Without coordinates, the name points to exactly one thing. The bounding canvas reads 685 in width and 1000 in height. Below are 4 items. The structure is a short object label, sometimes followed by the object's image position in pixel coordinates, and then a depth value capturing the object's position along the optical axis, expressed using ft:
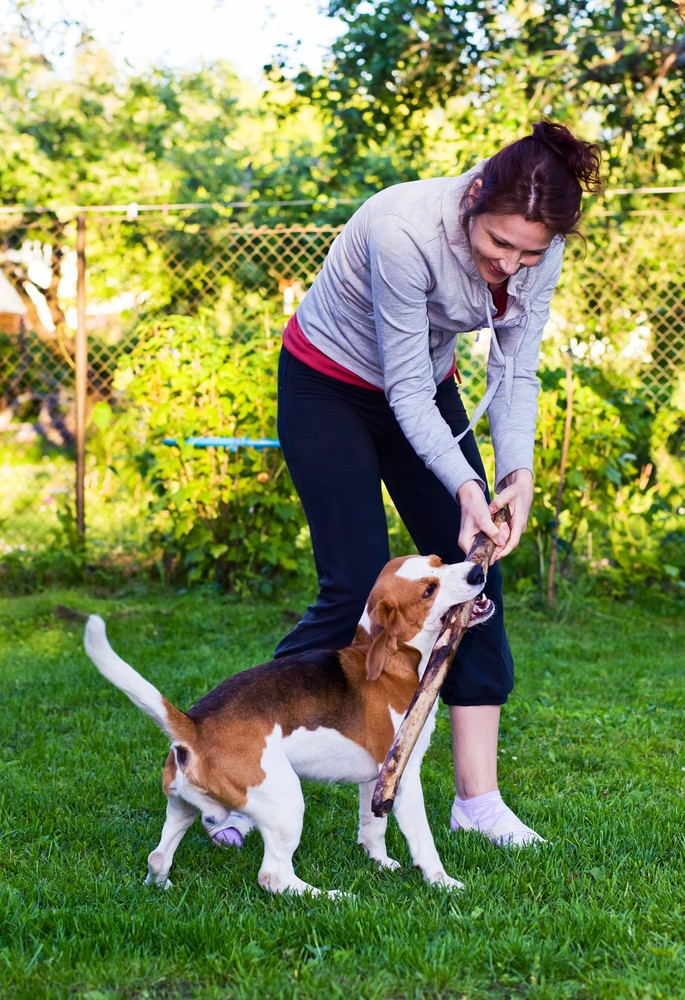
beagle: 9.56
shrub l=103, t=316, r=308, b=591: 24.09
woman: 9.69
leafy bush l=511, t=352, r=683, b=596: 23.75
